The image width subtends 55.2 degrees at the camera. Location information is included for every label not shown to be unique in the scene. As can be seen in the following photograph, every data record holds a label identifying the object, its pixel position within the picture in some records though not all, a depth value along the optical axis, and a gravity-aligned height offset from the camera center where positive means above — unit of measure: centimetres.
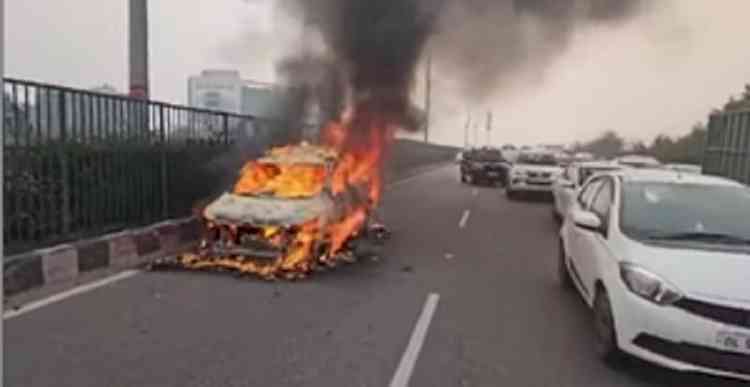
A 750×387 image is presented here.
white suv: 2181 -121
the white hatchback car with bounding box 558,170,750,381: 477 -96
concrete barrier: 728 -165
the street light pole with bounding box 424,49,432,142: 1737 +101
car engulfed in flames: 875 -121
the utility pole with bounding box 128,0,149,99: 1204 +119
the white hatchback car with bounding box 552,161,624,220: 1454 -102
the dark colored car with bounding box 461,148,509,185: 2945 -146
